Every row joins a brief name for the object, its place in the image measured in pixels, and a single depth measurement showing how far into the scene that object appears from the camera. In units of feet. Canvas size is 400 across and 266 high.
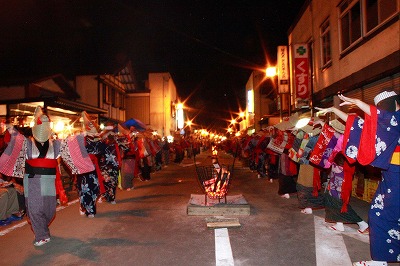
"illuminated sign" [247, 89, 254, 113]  119.08
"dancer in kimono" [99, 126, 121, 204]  29.35
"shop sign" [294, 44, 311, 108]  49.02
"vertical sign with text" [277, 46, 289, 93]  58.39
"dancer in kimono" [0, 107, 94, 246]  18.03
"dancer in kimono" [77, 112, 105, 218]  24.44
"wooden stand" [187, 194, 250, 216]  23.62
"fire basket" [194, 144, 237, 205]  25.48
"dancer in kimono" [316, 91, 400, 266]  12.69
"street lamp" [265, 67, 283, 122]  63.77
